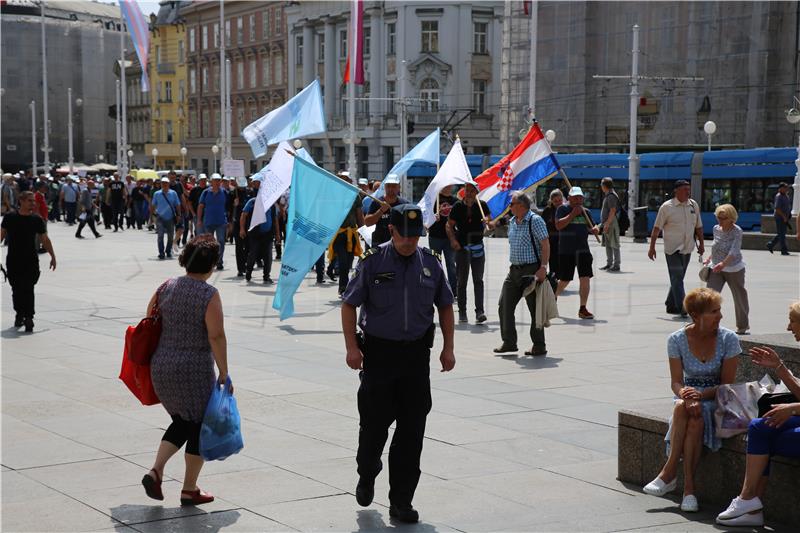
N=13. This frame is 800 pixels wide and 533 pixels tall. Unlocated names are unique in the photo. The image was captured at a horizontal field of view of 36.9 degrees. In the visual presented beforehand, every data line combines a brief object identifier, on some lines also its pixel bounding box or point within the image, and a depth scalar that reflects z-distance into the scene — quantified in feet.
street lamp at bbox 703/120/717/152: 125.08
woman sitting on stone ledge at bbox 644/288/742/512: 20.63
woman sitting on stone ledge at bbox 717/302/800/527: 19.35
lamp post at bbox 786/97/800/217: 96.43
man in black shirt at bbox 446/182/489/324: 46.84
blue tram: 116.16
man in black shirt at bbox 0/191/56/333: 44.27
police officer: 20.65
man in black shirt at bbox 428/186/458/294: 48.93
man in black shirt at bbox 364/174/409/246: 48.10
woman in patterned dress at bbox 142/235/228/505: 20.77
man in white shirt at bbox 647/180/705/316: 48.39
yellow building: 314.96
